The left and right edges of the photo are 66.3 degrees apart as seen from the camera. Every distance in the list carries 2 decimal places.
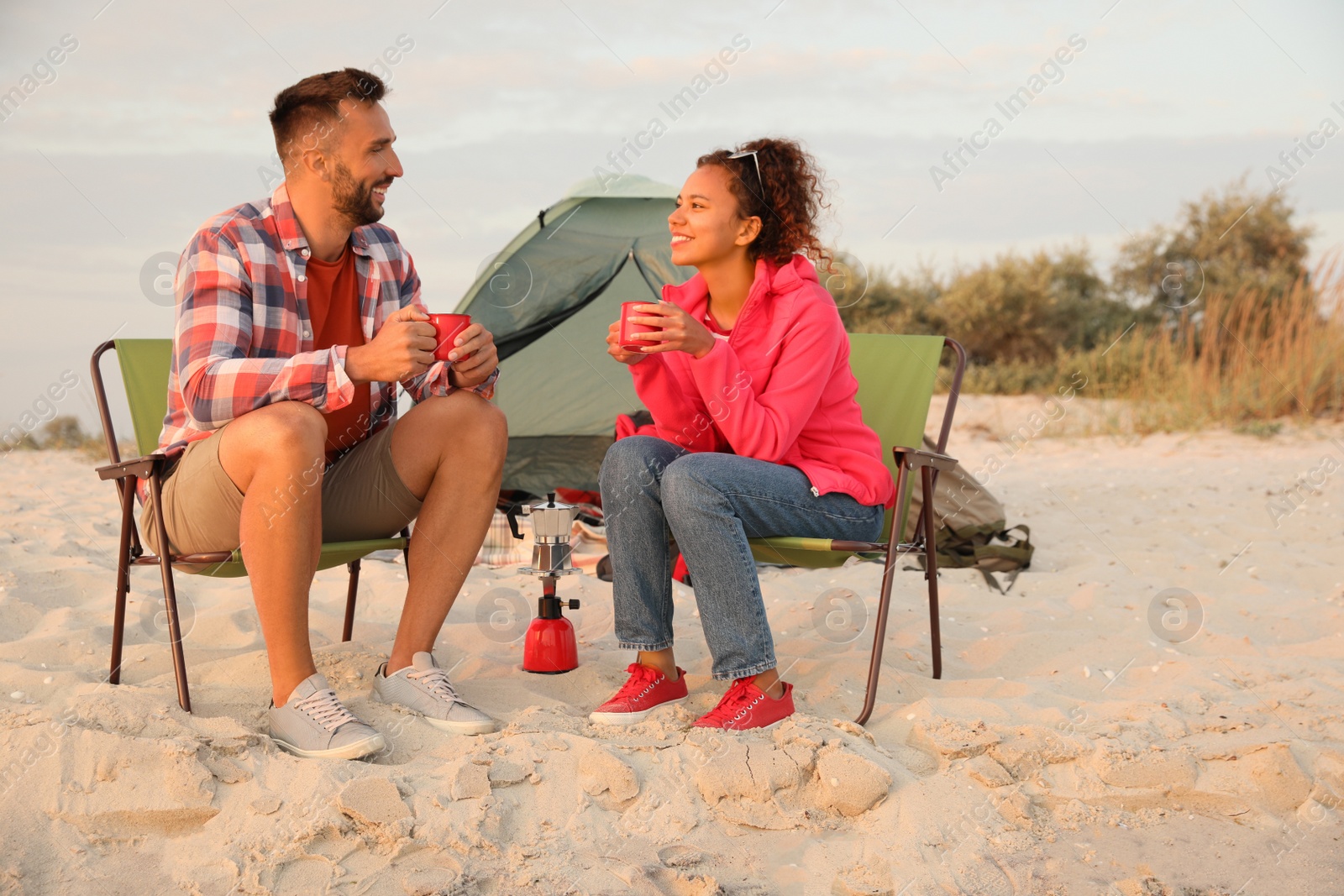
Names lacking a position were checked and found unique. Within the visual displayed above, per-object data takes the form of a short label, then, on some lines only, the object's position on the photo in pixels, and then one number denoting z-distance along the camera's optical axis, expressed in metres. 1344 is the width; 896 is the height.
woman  2.30
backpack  4.04
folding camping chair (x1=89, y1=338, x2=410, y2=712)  2.30
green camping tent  4.88
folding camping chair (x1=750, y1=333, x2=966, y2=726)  2.76
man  2.13
